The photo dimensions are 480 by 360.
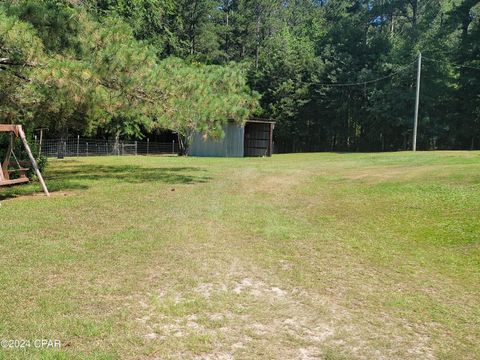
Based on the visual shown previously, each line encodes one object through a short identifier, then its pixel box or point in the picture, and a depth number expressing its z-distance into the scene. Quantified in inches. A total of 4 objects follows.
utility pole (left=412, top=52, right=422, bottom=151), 1086.3
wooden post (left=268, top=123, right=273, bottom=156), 1222.3
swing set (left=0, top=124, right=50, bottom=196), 369.1
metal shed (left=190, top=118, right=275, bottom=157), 1171.9
